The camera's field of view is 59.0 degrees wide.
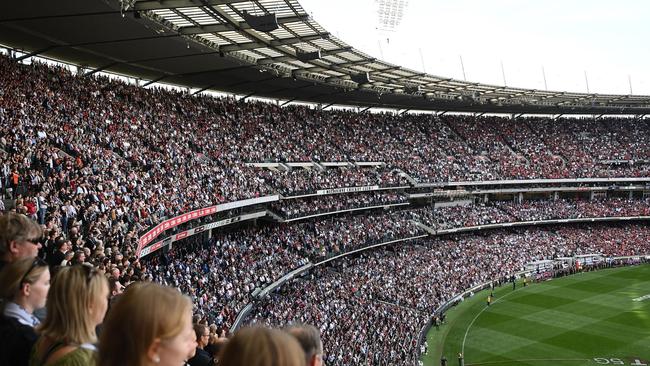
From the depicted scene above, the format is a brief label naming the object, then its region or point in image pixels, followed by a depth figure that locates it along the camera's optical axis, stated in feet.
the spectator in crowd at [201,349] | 17.74
